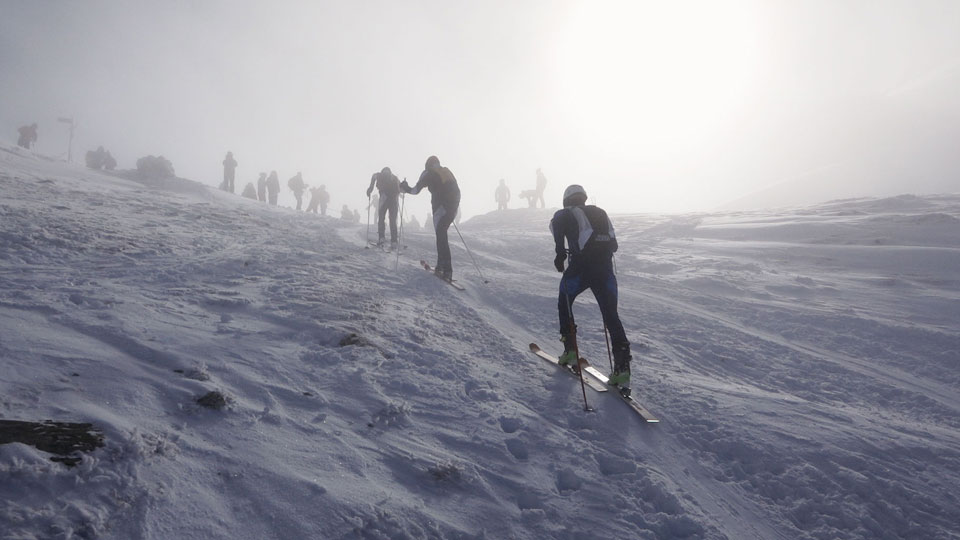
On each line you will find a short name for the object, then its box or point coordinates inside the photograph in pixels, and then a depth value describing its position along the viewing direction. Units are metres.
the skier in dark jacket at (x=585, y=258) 5.46
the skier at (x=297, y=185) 41.75
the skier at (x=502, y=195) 48.09
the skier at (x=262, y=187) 39.59
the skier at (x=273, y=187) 39.09
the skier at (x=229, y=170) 36.19
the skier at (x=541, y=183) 45.19
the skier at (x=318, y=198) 46.44
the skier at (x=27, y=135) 34.25
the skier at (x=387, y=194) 13.87
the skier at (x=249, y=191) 41.28
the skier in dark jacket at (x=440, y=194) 10.15
